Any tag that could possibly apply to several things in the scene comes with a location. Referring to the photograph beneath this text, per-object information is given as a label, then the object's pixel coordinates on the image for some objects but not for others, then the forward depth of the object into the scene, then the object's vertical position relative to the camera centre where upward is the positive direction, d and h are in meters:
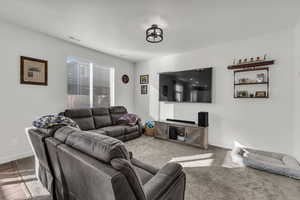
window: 3.72 +0.43
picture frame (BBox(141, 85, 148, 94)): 5.07 +0.36
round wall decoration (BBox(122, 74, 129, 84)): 5.04 +0.74
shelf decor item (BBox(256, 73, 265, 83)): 2.95 +0.45
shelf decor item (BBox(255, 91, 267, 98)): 2.91 +0.11
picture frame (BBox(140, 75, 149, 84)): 5.01 +0.73
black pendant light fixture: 2.49 +1.30
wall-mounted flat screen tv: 3.63 +0.38
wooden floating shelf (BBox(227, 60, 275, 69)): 2.83 +0.76
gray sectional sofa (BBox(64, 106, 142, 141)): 3.37 -0.63
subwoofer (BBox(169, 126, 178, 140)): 3.82 -0.95
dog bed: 2.14 -1.09
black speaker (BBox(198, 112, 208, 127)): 3.38 -0.49
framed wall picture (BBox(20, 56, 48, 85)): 2.78 +0.58
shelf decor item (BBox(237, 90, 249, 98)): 3.12 +0.14
